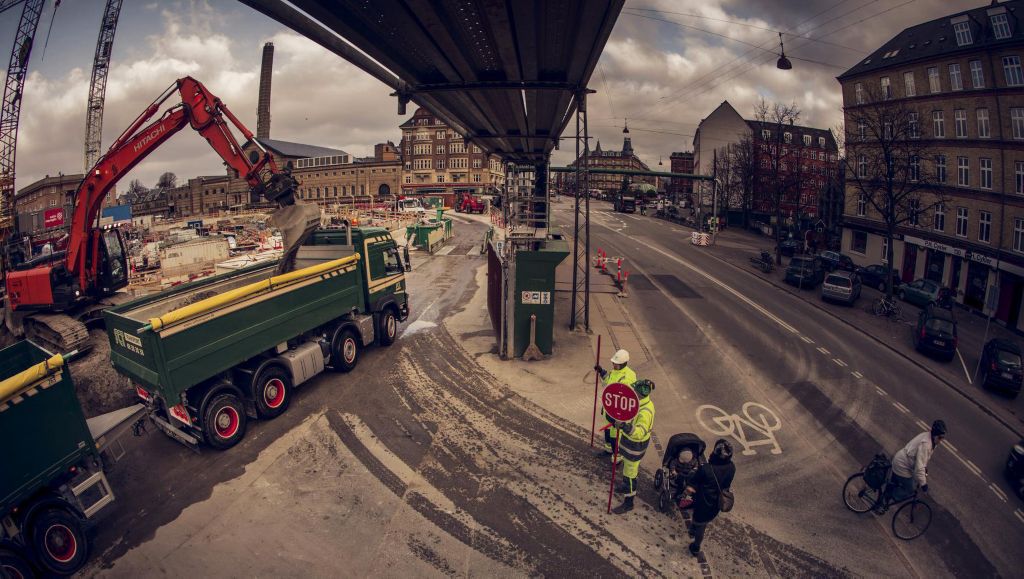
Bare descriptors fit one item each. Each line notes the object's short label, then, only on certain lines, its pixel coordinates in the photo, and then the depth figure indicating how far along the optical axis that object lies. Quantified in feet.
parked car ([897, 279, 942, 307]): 69.67
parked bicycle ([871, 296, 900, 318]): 63.52
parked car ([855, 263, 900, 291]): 81.35
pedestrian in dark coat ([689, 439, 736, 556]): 19.54
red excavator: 38.81
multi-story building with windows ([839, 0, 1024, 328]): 71.82
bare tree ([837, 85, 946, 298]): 69.72
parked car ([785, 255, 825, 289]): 78.23
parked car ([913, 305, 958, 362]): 48.70
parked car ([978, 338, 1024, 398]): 41.19
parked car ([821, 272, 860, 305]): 67.67
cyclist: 22.22
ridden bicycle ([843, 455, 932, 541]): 23.35
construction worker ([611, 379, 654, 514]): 23.09
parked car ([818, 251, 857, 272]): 94.03
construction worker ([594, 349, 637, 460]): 23.57
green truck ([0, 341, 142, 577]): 18.58
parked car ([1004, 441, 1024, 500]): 27.66
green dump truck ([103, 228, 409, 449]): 26.23
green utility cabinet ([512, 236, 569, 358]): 42.09
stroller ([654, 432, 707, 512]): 22.90
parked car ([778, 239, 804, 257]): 114.62
